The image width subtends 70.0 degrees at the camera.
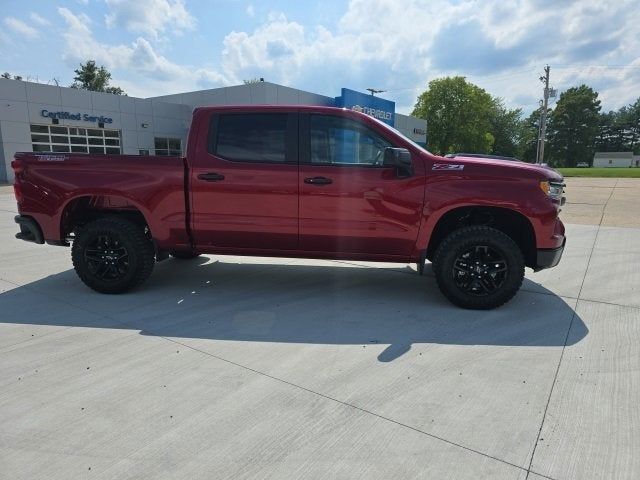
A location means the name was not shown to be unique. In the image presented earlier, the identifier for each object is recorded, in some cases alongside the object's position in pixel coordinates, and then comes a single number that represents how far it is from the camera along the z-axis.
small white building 114.06
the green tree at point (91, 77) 64.38
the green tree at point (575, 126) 98.50
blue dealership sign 31.75
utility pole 47.28
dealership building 25.25
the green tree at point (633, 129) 125.94
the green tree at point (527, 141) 102.62
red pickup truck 4.46
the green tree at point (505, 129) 98.38
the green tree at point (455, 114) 67.25
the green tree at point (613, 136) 126.44
